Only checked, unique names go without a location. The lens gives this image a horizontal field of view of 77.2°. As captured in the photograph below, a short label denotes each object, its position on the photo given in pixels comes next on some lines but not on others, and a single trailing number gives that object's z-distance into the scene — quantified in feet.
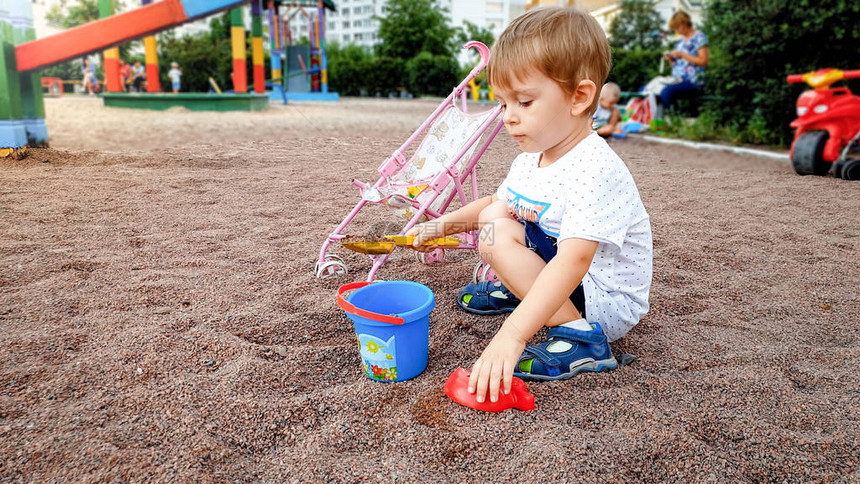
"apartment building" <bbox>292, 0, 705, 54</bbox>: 108.17
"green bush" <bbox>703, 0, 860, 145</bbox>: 16.60
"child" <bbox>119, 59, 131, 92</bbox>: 63.26
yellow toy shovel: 5.79
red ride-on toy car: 14.07
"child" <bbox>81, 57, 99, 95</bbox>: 70.54
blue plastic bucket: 4.68
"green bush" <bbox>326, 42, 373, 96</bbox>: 76.18
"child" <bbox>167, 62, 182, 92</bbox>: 59.57
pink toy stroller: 7.36
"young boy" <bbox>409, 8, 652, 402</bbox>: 4.42
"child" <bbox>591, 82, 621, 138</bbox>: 22.26
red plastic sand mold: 4.43
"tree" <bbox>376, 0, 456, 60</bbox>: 86.43
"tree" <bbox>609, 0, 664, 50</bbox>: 88.17
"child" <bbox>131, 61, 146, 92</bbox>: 64.23
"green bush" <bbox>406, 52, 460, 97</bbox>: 72.95
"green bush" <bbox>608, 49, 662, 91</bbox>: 57.62
